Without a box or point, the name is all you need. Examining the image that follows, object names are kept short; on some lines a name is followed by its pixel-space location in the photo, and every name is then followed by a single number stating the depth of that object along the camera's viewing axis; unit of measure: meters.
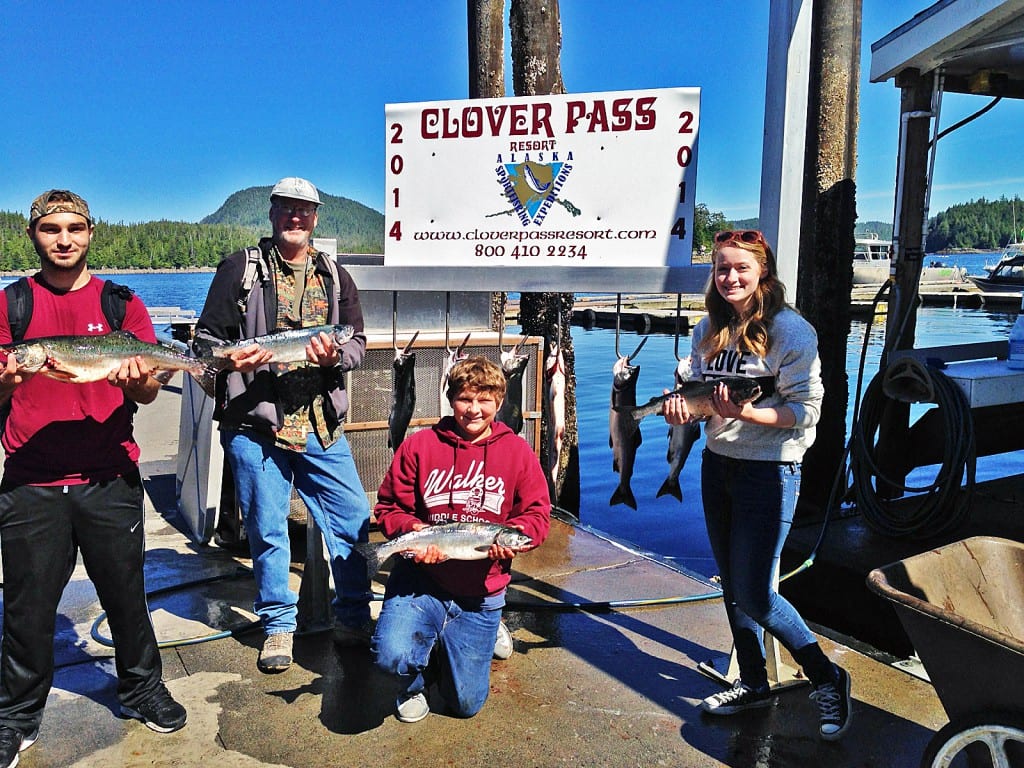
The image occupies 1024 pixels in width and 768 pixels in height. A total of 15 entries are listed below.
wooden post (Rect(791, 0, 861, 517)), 7.28
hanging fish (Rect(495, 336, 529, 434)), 5.32
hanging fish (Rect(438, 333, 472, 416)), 4.95
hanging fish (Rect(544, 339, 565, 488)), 5.33
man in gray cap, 4.00
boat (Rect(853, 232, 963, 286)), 51.62
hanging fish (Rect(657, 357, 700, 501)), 4.26
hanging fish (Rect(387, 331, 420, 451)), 4.98
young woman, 3.36
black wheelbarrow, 2.52
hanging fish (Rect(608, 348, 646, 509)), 4.44
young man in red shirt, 3.22
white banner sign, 4.46
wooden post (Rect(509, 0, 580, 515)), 7.23
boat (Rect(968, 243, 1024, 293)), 44.50
